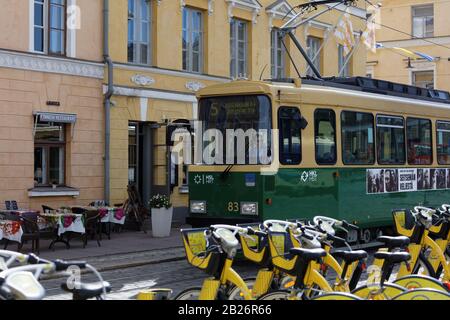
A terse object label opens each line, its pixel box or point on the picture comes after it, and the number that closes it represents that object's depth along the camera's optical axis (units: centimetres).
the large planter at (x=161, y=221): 1691
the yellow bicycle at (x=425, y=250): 861
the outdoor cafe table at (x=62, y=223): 1427
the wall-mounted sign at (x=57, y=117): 1627
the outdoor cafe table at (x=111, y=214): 1591
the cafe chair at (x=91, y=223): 1501
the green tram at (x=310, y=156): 1211
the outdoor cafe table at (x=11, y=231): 1319
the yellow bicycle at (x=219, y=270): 606
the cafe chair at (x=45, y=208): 1570
